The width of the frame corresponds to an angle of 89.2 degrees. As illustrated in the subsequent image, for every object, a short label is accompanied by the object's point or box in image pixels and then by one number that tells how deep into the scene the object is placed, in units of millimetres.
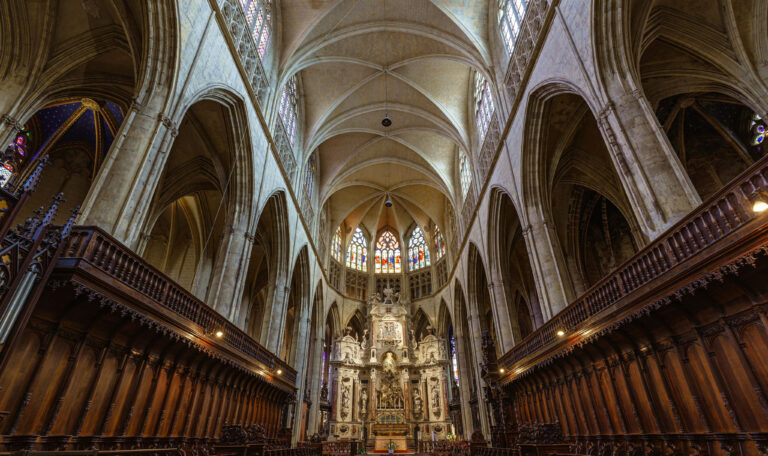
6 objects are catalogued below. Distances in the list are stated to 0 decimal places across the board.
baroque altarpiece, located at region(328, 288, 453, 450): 22625
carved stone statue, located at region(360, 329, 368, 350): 25703
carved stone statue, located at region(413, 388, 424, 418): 23375
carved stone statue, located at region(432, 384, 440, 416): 23155
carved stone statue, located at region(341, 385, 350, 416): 23312
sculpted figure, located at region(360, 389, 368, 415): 23641
